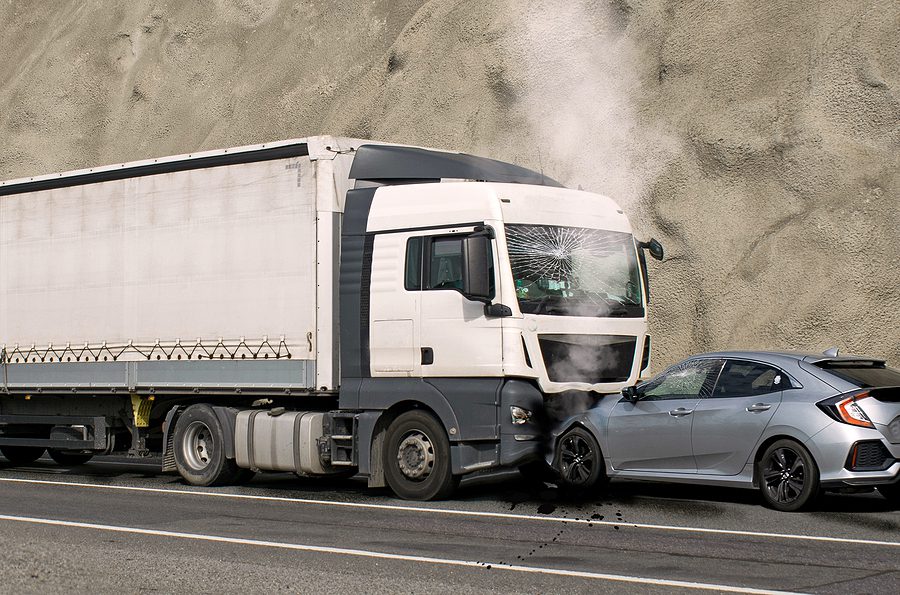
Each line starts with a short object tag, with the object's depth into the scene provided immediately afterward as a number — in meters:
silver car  11.52
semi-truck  13.06
